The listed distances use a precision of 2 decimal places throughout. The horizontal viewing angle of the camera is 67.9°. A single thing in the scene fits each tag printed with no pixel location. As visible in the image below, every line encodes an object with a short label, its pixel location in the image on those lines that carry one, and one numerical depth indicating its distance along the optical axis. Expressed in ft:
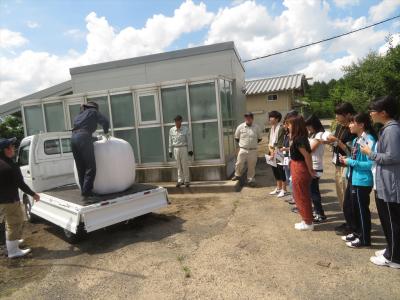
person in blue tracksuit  11.47
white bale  15.69
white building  25.40
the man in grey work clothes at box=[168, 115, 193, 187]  23.73
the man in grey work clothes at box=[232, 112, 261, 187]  23.72
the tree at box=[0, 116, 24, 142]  44.86
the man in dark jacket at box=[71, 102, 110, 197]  15.02
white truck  14.21
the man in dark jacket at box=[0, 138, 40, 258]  14.01
